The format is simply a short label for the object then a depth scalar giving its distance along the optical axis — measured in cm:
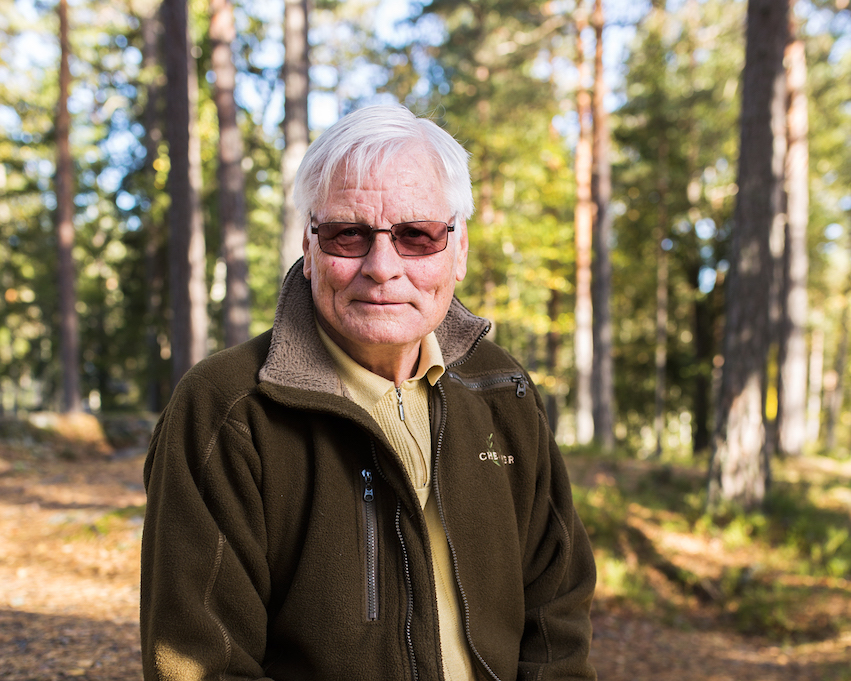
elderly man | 159
